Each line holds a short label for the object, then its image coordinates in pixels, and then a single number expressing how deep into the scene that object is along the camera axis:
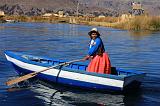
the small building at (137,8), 113.68
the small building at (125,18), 51.71
